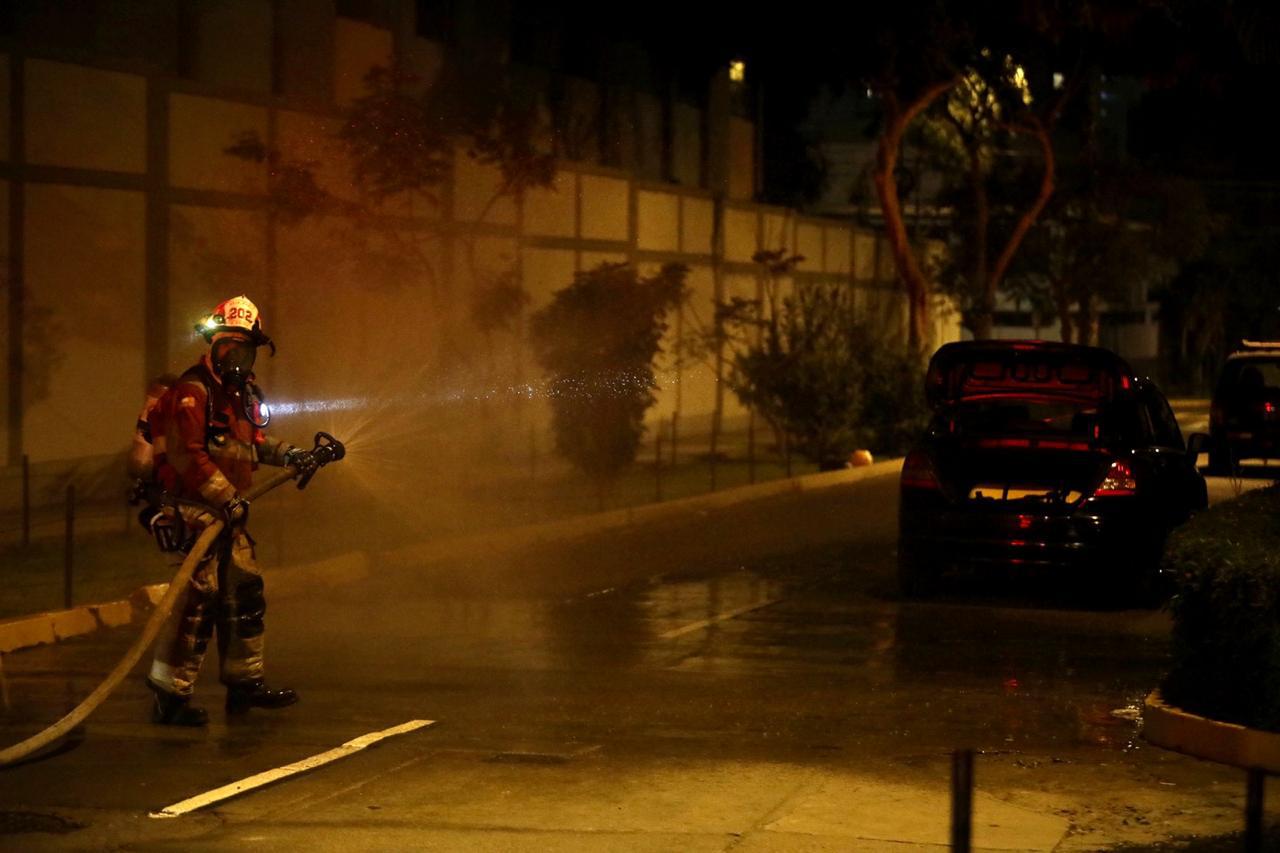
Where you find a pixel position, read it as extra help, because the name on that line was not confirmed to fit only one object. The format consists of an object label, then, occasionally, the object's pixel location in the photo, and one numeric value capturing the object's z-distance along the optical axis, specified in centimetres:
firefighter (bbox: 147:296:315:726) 909
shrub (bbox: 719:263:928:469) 2689
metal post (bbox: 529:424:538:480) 2174
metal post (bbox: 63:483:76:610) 1238
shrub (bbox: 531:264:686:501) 2156
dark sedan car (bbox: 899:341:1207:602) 1328
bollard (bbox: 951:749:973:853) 462
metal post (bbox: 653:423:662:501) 2105
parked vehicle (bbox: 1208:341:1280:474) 2195
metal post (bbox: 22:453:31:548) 1469
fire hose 820
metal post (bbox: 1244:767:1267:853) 489
